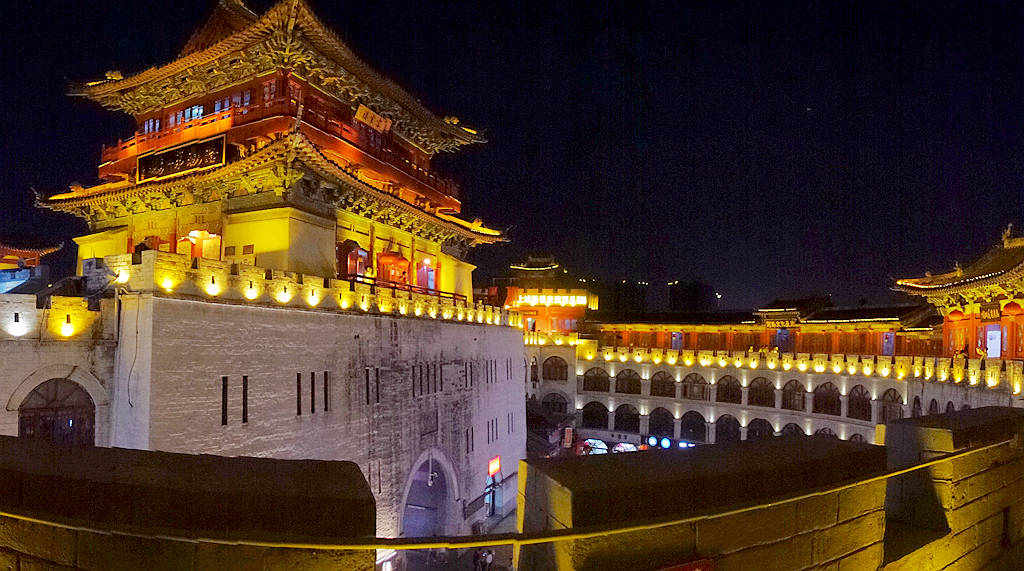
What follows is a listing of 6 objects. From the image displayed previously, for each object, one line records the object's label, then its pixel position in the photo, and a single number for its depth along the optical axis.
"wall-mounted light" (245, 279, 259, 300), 14.78
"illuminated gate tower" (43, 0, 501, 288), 19.38
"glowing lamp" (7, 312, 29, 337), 11.36
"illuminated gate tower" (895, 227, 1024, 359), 26.84
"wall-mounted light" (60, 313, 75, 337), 12.06
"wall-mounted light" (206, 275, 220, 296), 13.78
